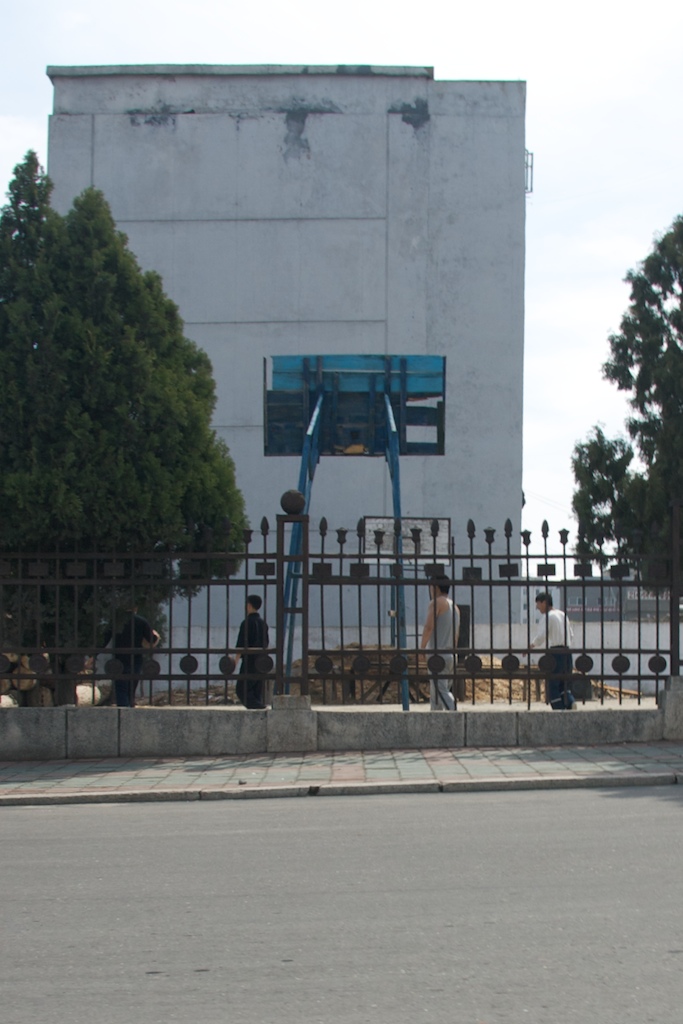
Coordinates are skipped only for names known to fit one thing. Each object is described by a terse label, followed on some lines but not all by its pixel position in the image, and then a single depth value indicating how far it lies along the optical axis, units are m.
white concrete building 26.47
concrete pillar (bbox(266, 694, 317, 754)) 10.70
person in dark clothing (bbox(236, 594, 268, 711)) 11.08
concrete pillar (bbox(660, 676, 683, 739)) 11.06
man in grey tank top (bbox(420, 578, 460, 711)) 11.53
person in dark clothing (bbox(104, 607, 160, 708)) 11.06
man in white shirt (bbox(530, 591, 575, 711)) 11.21
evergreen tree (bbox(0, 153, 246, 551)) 11.30
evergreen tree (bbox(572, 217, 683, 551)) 29.56
